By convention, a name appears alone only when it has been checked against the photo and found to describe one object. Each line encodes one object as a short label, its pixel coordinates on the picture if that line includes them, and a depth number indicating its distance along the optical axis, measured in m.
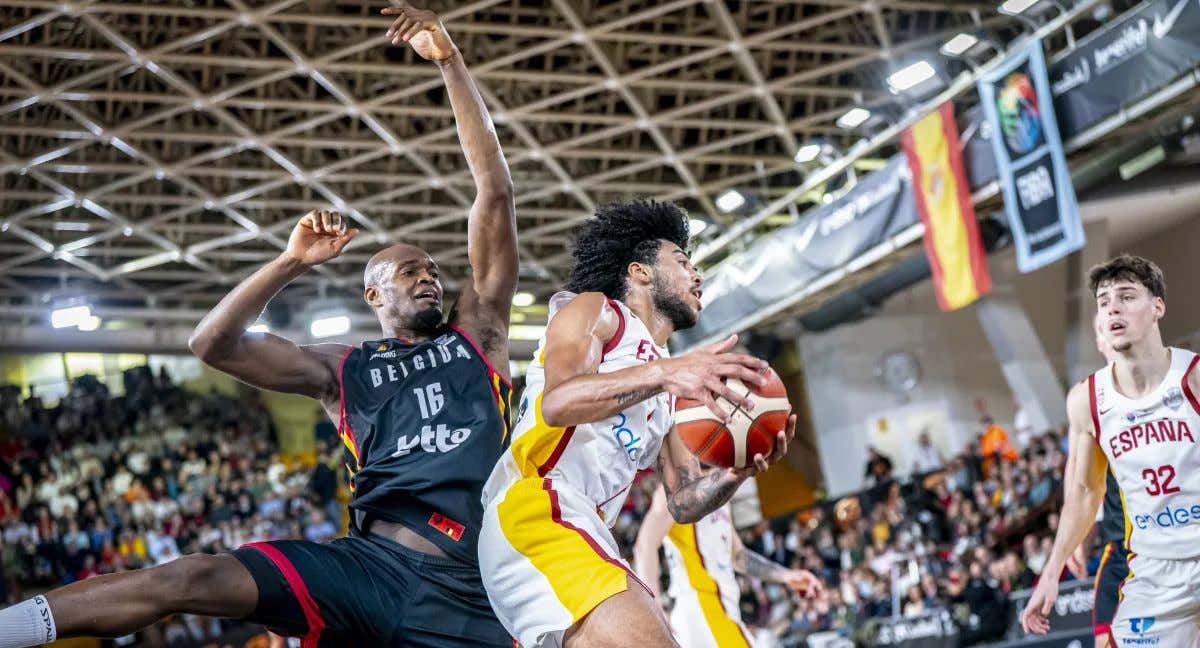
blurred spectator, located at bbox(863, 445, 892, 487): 22.61
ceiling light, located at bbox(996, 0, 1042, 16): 16.34
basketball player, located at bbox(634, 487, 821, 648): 6.99
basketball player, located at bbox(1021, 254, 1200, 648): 5.48
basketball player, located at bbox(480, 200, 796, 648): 3.53
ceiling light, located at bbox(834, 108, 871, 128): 20.70
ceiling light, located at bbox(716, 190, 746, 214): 23.64
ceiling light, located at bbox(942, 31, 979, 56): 17.98
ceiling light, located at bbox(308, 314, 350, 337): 26.33
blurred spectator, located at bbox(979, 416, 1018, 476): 19.14
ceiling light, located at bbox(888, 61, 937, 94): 18.61
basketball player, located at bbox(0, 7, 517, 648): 3.89
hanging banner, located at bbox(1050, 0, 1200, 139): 12.49
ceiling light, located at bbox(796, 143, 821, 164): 22.27
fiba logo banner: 14.08
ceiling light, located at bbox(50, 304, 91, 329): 25.16
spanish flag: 15.86
